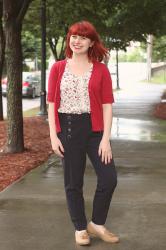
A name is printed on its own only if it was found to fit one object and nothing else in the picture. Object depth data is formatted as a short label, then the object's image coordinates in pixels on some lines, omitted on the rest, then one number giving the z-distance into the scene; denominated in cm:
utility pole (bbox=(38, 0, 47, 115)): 1882
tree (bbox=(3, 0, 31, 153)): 1065
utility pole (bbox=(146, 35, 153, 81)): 6783
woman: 500
